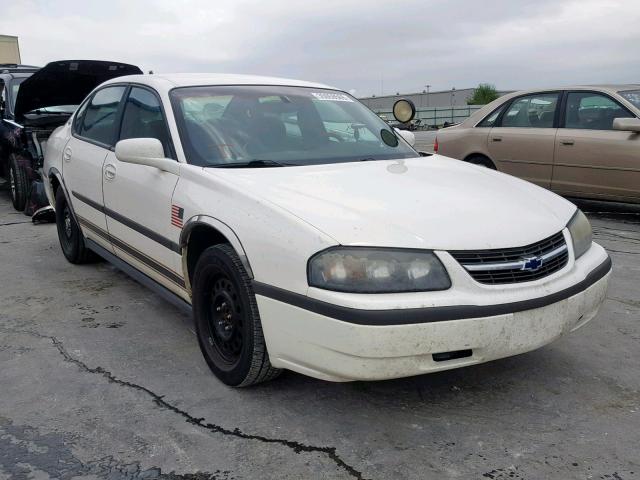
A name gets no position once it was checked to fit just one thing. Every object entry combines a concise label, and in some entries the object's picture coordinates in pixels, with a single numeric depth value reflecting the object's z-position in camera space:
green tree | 62.62
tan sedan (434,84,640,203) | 6.58
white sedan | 2.40
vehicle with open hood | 6.70
